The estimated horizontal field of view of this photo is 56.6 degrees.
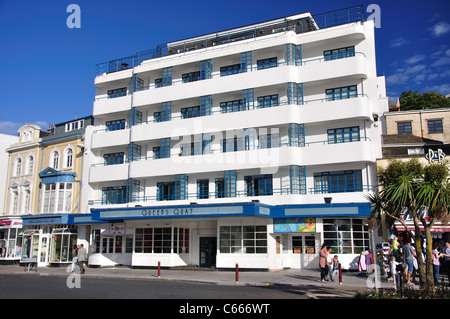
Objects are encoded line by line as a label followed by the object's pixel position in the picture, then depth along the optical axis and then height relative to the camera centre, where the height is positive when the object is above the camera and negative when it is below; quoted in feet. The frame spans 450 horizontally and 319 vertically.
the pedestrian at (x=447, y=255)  54.65 -3.86
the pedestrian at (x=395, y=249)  52.39 -3.36
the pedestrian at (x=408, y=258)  52.60 -4.05
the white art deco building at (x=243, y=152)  87.13 +17.37
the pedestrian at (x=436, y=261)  55.72 -4.75
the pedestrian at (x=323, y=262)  64.18 -5.48
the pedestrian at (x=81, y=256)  75.31 -5.20
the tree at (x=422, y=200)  39.80 +2.54
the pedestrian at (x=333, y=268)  65.26 -6.57
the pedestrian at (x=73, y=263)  79.52 -6.91
